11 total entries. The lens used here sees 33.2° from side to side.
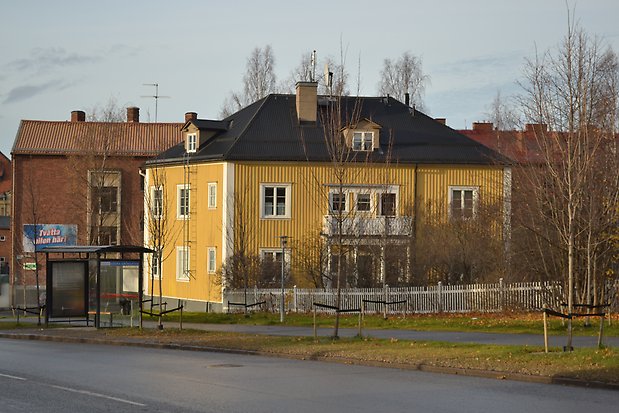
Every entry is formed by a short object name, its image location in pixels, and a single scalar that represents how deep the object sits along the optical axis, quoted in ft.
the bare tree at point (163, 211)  176.14
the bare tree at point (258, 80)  251.80
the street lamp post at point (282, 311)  127.77
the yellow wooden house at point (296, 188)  162.50
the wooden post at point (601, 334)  68.26
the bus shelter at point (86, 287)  116.26
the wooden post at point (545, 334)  68.95
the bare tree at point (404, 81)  255.70
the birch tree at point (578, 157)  90.17
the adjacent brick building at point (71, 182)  236.43
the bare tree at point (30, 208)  231.77
